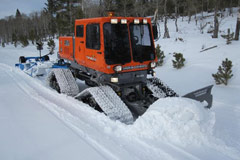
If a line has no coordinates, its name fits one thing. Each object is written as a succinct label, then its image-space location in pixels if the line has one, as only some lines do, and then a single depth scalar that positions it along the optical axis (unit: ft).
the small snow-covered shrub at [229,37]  38.88
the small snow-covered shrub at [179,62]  33.50
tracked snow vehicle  15.69
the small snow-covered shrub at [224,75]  24.08
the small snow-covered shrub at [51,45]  76.54
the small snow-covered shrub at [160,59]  38.29
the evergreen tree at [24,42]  127.93
